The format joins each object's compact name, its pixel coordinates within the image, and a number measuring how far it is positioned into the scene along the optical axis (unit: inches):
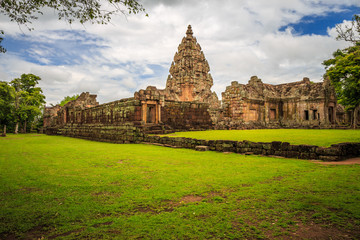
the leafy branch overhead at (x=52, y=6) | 194.1
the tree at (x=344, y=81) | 682.3
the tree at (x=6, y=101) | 1182.0
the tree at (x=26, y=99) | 1296.8
